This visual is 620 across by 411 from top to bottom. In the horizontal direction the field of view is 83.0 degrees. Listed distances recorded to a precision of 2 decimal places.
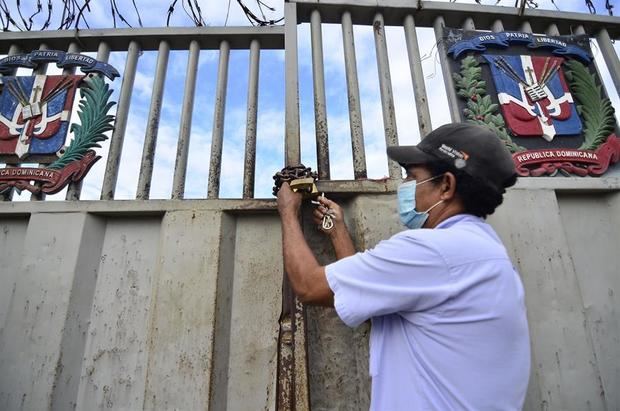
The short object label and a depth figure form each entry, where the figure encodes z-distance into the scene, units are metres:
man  1.06
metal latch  2.01
